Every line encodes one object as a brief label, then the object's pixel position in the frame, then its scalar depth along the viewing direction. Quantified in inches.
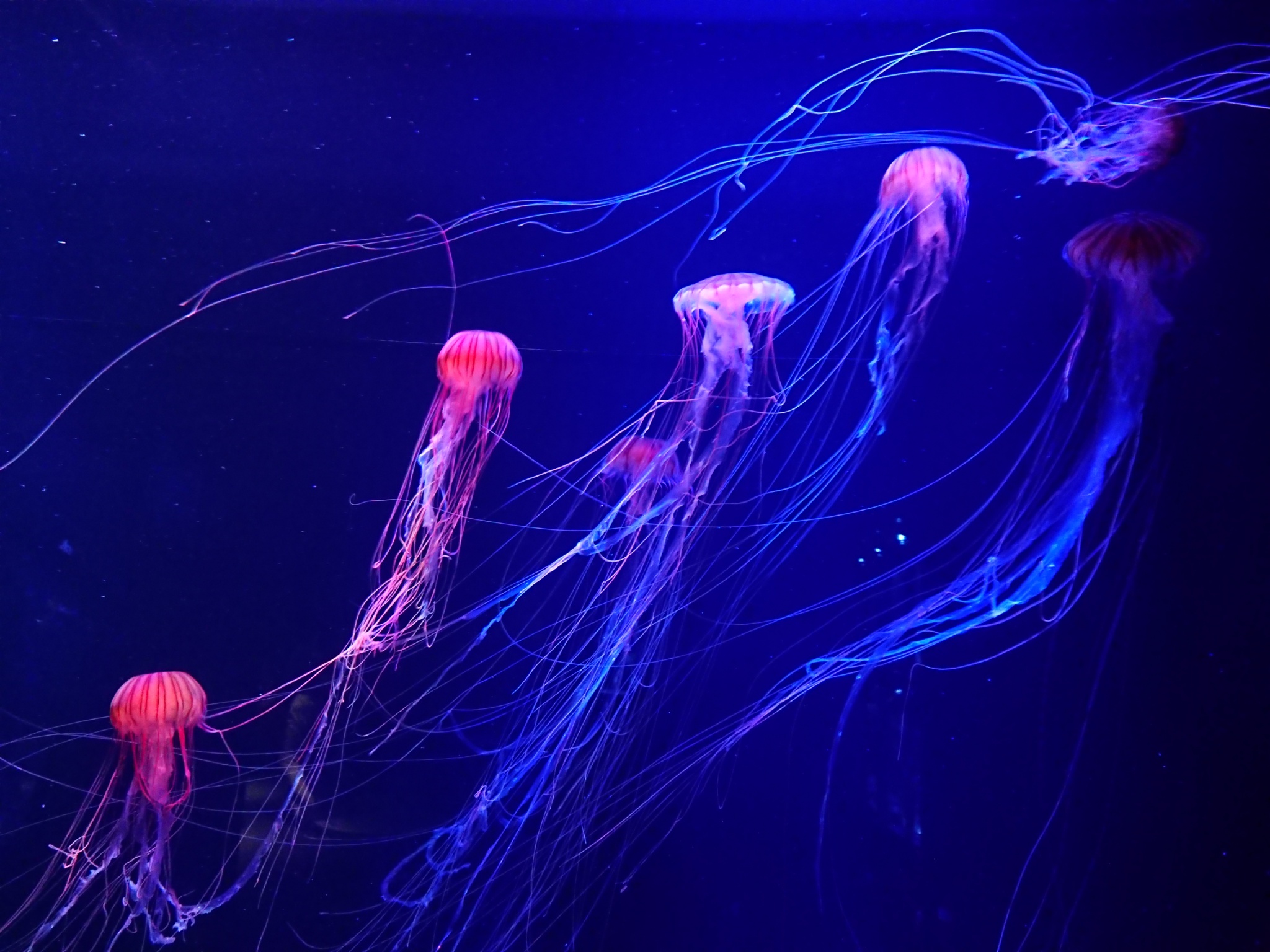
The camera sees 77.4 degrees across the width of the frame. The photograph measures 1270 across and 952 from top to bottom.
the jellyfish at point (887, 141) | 95.1
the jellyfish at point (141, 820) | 100.4
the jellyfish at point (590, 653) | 100.5
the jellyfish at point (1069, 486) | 98.3
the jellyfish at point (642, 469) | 102.8
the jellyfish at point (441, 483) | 99.3
